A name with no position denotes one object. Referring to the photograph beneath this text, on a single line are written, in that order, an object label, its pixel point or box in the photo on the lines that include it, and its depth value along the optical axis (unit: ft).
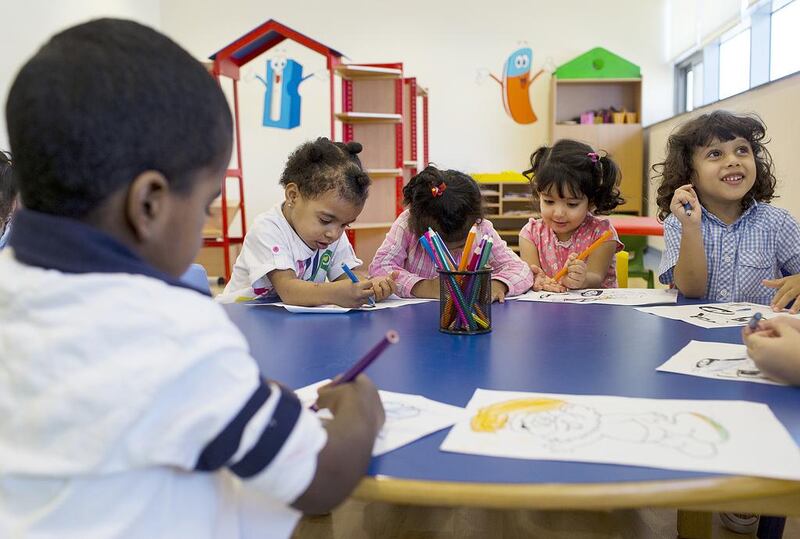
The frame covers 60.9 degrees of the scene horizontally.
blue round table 1.70
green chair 11.05
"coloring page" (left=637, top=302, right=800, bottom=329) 3.65
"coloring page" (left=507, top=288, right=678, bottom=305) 4.45
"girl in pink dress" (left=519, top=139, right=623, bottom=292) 5.94
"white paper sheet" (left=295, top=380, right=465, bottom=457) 2.02
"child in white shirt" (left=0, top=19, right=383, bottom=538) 1.48
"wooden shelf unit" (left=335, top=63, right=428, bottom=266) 14.51
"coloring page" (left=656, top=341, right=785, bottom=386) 2.59
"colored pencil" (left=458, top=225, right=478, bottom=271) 3.50
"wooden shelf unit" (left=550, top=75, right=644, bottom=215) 18.69
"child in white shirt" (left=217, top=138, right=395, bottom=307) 4.86
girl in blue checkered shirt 4.89
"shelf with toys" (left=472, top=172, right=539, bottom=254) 18.33
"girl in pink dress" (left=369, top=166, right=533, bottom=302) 5.00
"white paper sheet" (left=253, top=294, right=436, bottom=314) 4.22
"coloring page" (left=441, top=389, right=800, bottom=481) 1.82
